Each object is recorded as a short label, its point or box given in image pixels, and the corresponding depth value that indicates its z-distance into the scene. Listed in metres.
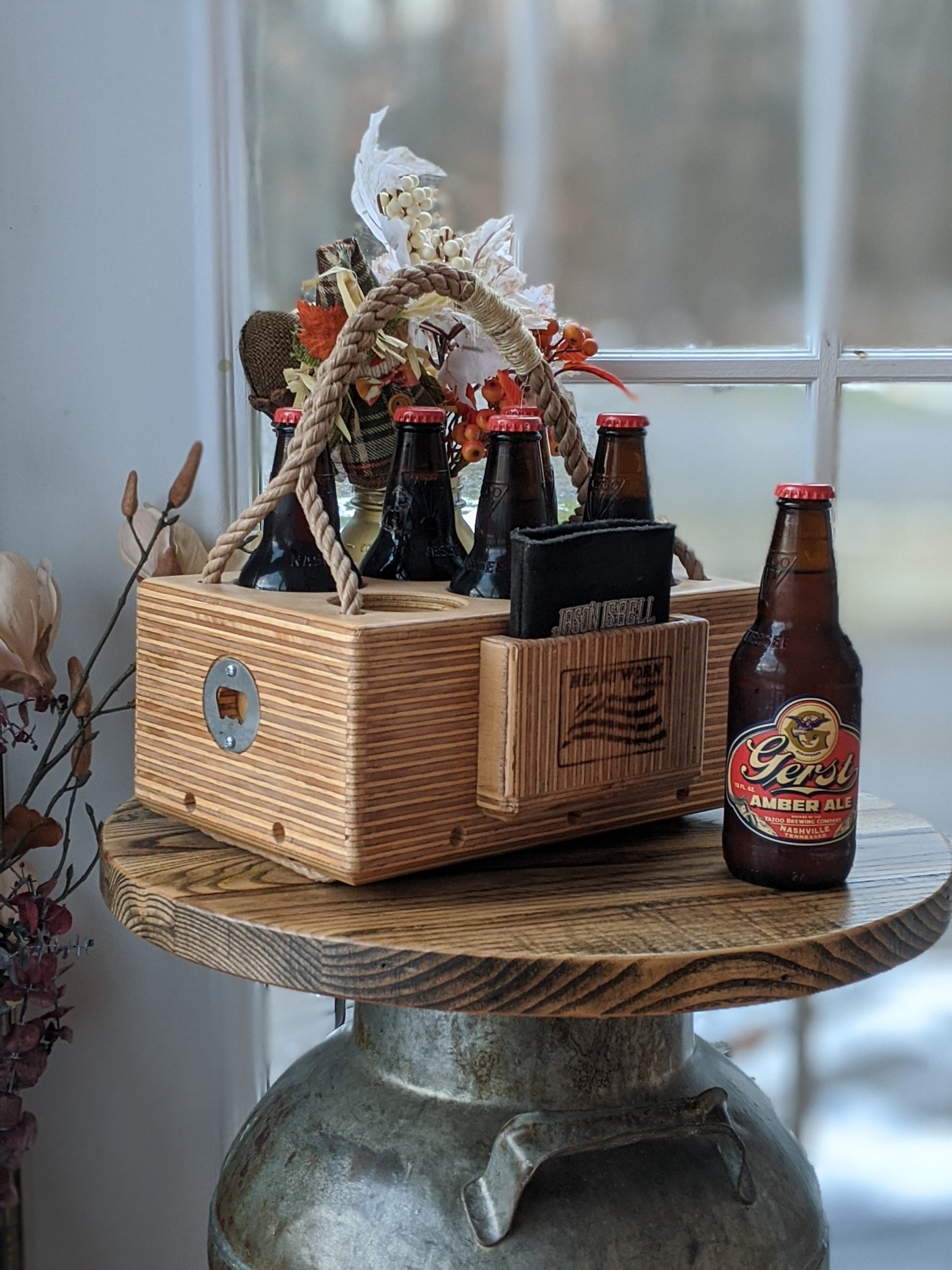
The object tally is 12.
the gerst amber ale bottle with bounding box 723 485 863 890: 0.85
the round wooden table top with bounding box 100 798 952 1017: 0.77
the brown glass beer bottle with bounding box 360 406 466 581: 1.01
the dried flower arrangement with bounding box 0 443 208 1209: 1.32
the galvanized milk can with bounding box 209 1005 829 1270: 0.87
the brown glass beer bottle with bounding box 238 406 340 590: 1.00
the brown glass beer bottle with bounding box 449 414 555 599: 0.96
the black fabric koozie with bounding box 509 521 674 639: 0.86
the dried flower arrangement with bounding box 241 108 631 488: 1.15
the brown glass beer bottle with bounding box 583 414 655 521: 1.02
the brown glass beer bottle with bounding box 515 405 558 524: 0.99
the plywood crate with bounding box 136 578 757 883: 0.85
